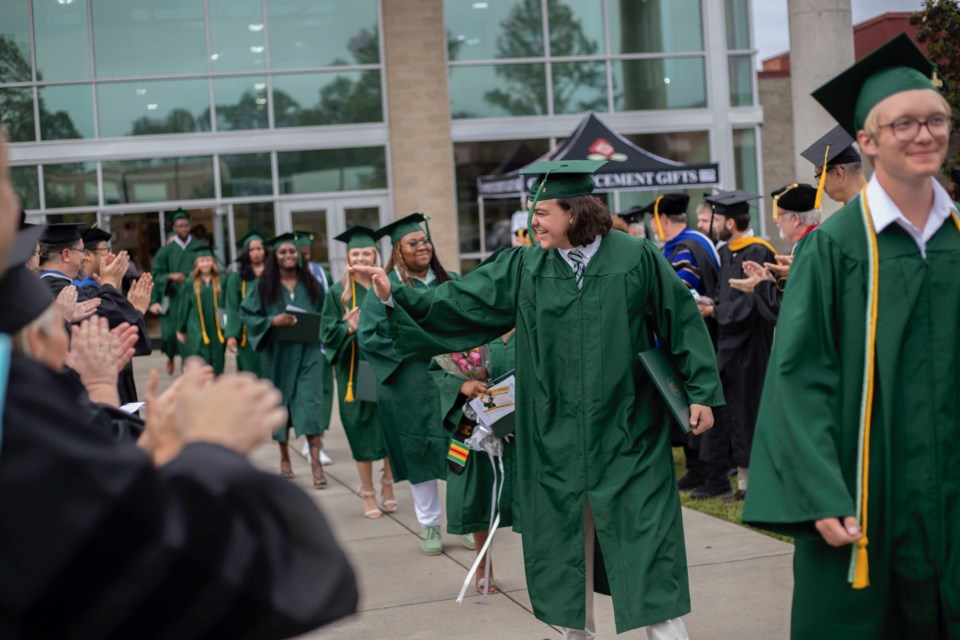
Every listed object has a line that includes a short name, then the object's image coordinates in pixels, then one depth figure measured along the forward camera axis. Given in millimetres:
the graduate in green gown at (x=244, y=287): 10852
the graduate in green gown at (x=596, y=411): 4359
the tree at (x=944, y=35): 12188
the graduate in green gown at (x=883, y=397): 3049
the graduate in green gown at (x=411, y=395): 7172
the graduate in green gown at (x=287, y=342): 9781
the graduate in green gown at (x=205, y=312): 13102
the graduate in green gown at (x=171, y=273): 16062
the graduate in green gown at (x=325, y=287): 10125
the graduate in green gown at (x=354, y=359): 8367
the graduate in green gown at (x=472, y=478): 6094
